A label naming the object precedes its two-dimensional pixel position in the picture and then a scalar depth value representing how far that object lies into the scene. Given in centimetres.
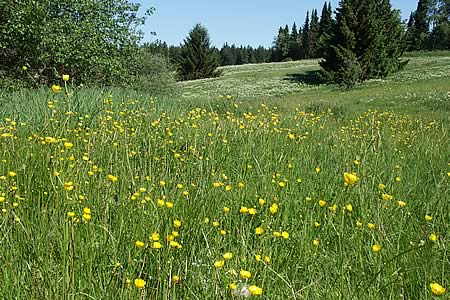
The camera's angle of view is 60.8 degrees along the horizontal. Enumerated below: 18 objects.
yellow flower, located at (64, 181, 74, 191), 166
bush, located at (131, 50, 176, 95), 1656
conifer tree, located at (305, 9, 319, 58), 6762
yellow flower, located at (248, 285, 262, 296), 111
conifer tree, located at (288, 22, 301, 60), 7662
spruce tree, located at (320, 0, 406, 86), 2695
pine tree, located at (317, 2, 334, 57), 5905
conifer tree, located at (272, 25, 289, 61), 8406
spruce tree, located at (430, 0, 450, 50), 5866
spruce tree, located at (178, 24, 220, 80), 4528
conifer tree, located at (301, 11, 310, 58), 7104
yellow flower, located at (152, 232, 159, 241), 145
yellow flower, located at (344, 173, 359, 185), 161
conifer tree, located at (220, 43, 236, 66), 10728
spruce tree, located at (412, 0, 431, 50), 6439
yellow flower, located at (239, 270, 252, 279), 120
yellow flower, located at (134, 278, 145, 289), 114
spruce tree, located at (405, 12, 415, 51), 5764
